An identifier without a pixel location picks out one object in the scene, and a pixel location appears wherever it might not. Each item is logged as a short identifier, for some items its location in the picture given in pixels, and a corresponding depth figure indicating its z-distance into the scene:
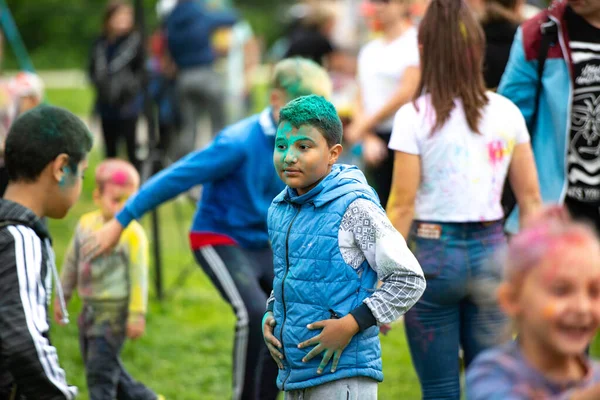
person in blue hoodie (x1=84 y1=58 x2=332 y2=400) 9.45
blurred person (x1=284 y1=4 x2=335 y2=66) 18.92
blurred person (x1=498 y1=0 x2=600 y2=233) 8.85
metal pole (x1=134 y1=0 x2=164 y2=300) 15.29
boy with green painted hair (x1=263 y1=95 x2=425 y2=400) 6.76
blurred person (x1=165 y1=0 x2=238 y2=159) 24.22
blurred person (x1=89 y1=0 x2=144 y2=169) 23.29
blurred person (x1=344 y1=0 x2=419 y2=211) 13.15
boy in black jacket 6.25
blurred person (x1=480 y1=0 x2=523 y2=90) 10.97
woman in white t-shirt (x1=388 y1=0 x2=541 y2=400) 8.06
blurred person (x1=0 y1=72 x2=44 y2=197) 14.02
